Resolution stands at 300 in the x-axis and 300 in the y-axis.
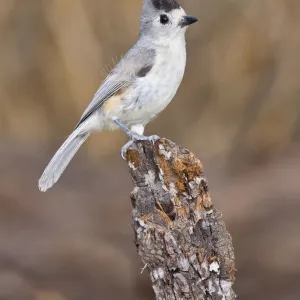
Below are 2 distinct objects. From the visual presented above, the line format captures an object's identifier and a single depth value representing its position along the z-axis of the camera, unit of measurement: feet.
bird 16.30
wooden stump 13.53
